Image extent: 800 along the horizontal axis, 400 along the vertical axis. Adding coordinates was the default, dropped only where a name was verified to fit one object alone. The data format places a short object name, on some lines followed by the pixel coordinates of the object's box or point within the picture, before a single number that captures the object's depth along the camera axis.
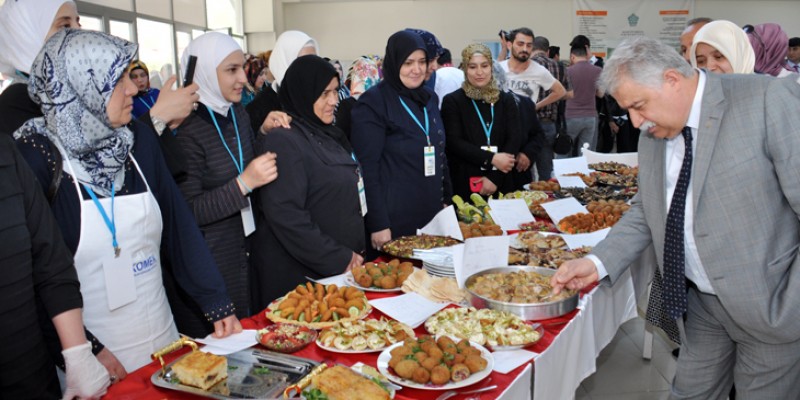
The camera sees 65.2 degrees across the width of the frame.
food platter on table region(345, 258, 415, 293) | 1.94
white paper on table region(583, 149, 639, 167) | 4.44
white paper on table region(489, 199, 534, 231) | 2.84
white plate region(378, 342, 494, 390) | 1.32
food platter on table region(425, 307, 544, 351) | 1.55
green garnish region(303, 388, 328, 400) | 1.22
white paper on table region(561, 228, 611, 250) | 2.41
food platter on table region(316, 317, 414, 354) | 1.51
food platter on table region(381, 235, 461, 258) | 2.27
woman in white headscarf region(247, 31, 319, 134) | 2.93
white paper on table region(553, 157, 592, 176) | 4.05
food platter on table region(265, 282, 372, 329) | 1.68
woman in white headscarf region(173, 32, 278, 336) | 2.10
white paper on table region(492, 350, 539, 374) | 1.46
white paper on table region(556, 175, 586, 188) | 3.77
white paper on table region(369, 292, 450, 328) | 1.72
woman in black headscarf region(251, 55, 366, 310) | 2.12
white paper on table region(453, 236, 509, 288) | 1.93
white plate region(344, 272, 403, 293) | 1.98
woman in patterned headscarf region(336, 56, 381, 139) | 4.06
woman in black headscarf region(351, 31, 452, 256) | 2.77
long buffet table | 1.37
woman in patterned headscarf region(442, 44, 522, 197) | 3.65
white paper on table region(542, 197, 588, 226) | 2.88
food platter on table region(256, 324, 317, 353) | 1.51
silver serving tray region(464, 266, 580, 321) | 1.73
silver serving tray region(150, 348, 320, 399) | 1.30
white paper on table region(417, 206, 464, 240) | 2.39
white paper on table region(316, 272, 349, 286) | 2.04
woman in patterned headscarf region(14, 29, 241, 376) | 1.46
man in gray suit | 1.52
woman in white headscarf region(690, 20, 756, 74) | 2.69
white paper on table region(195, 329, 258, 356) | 1.53
